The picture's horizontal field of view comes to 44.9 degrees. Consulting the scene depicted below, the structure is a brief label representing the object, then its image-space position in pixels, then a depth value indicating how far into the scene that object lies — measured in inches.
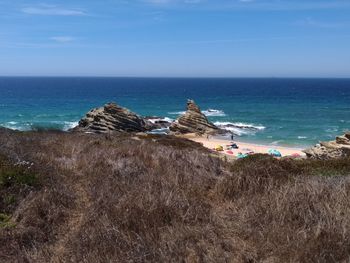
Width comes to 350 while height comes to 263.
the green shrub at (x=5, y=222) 252.1
